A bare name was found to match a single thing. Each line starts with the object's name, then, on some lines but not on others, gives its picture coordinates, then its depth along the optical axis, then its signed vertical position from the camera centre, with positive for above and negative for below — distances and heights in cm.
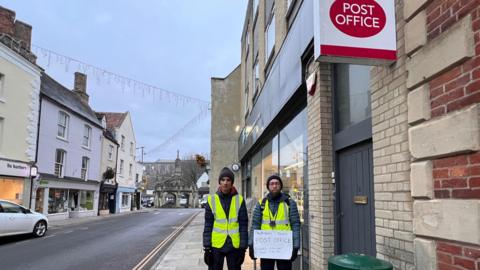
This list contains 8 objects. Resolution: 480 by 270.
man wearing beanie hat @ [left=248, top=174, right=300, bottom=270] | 451 -35
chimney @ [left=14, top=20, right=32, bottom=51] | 2219 +868
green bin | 275 -54
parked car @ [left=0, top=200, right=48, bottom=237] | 1335 -136
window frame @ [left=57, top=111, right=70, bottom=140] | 2553 +399
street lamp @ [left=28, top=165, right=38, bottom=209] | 2111 +52
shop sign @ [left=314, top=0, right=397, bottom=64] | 350 +142
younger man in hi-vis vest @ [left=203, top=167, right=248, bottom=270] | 463 -49
